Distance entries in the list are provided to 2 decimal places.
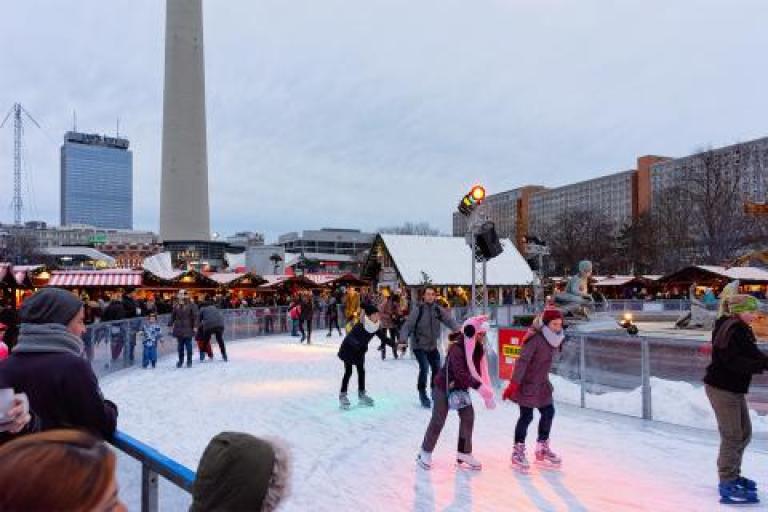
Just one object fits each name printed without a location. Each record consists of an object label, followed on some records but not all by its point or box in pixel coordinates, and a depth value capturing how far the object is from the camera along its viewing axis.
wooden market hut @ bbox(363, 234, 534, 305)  33.75
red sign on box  10.82
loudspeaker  11.68
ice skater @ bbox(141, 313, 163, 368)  15.05
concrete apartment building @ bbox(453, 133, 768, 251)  61.05
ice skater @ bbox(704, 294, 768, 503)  4.93
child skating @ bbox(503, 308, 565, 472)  6.24
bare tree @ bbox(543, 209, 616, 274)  66.75
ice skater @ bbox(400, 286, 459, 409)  9.17
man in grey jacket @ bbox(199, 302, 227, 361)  15.66
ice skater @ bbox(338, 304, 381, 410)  9.28
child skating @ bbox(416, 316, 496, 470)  6.13
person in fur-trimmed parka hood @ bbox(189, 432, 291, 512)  1.71
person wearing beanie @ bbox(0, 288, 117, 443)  2.91
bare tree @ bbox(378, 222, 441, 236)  106.29
